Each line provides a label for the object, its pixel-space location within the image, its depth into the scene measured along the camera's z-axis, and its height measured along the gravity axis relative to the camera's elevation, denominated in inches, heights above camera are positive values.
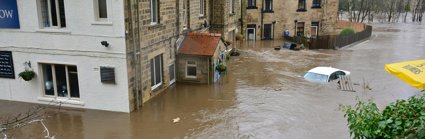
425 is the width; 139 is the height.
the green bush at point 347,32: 1507.1 -87.7
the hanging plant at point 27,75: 590.6 -95.4
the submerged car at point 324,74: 800.3 -137.7
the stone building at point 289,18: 1549.0 -27.8
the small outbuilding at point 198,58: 757.9 -93.8
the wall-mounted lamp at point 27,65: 602.8 -81.7
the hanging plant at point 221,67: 789.9 -115.8
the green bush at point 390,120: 245.7 -75.1
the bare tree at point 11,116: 544.9 -151.5
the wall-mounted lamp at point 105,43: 543.2 -43.2
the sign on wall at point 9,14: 587.2 +0.3
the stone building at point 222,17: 1002.1 -15.6
